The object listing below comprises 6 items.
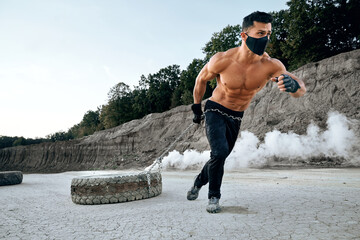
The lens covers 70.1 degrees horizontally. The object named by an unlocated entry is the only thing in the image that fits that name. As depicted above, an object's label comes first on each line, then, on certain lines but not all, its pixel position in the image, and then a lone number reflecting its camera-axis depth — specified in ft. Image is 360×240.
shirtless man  9.91
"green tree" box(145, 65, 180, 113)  151.02
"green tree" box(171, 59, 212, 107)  118.21
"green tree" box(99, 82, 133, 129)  153.48
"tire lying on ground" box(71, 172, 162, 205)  13.28
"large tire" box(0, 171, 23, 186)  27.40
